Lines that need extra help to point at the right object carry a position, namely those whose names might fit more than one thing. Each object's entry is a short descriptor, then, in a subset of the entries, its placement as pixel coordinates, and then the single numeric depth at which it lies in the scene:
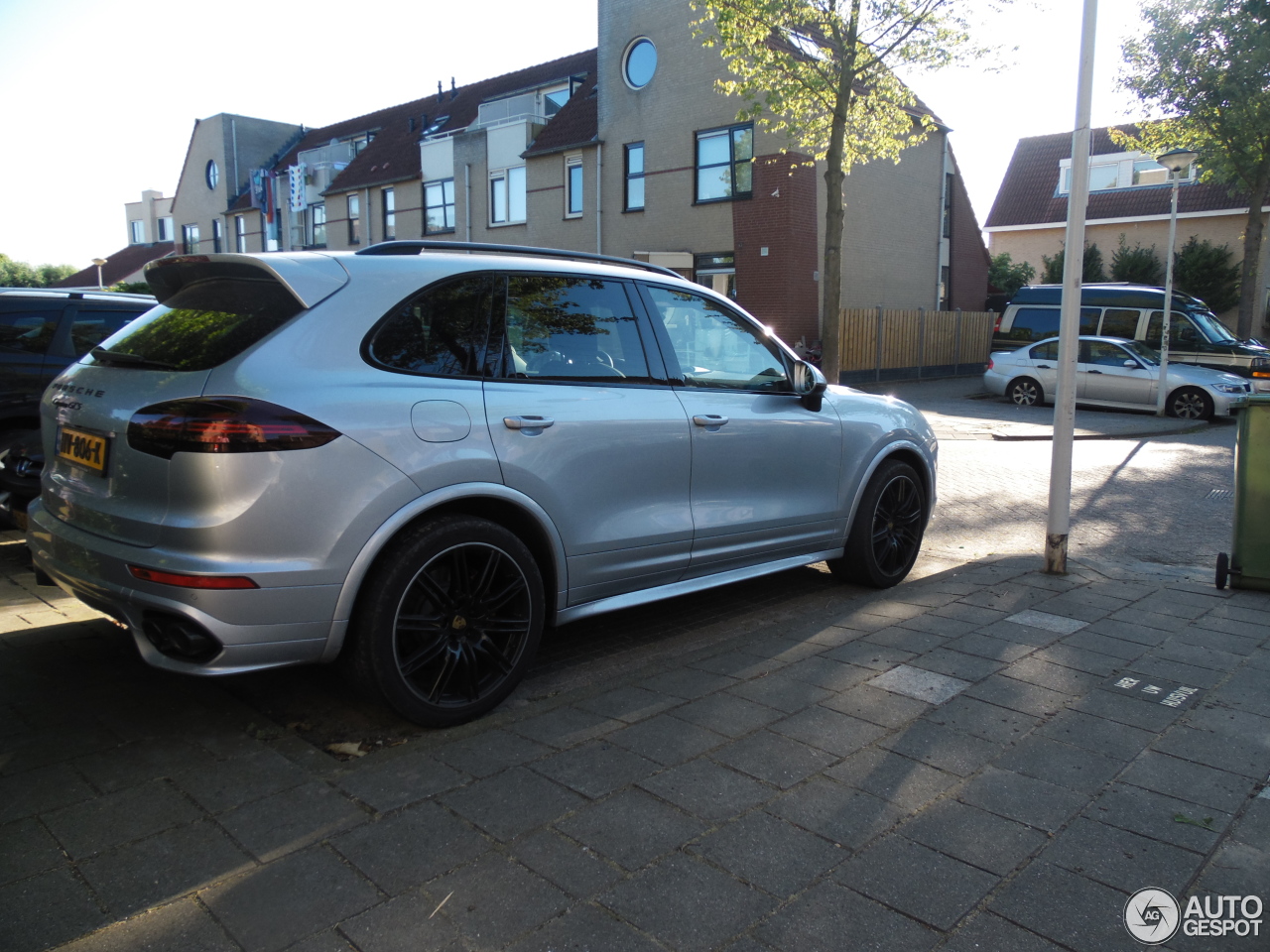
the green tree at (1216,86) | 20.64
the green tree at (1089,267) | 32.47
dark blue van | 17.86
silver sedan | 16.50
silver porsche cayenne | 3.03
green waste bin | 5.45
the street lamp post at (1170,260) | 15.50
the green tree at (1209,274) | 30.50
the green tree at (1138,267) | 31.72
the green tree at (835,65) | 14.11
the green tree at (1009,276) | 35.78
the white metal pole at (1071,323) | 5.56
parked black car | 6.57
